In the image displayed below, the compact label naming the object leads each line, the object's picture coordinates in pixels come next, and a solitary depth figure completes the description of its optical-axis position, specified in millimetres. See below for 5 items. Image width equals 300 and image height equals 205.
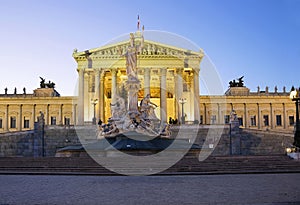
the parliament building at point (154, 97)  66562
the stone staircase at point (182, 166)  19625
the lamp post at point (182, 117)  57500
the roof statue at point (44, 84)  89375
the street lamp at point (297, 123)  25031
